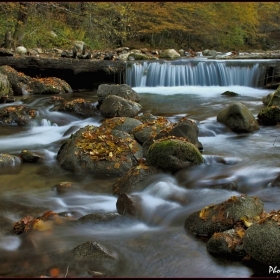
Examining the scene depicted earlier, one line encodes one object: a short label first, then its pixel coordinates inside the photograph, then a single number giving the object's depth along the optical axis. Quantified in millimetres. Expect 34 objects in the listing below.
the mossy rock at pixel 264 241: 3066
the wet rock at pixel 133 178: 5285
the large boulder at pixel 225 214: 3717
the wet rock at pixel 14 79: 13375
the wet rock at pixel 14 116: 9773
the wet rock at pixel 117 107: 9828
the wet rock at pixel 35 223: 4074
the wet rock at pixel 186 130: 6662
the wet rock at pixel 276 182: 5188
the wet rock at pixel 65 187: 5430
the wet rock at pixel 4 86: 12273
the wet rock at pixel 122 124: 7516
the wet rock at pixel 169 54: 22812
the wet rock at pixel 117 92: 11023
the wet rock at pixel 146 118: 8383
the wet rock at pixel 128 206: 4504
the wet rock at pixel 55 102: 11244
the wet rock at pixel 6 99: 11836
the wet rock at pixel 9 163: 6280
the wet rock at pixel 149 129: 7047
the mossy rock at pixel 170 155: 5707
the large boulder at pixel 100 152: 6133
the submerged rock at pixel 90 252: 3322
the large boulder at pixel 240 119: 8422
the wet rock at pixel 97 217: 4289
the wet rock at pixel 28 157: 6758
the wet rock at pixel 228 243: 3344
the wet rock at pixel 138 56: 19981
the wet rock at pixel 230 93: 14242
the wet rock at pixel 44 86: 13758
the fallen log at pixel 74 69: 14688
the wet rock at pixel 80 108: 10461
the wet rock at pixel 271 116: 9070
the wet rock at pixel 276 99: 9359
